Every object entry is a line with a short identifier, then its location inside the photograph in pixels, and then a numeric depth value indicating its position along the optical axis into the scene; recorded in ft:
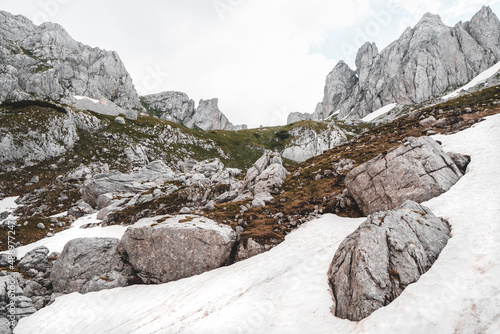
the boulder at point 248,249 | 70.90
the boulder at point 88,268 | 74.64
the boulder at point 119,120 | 406.00
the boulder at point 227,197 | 133.49
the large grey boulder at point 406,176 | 64.44
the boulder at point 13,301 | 63.90
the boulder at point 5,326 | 58.41
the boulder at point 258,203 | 105.42
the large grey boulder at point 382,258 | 35.37
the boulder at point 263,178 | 129.80
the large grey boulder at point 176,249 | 70.28
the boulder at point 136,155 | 317.22
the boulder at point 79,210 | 173.45
